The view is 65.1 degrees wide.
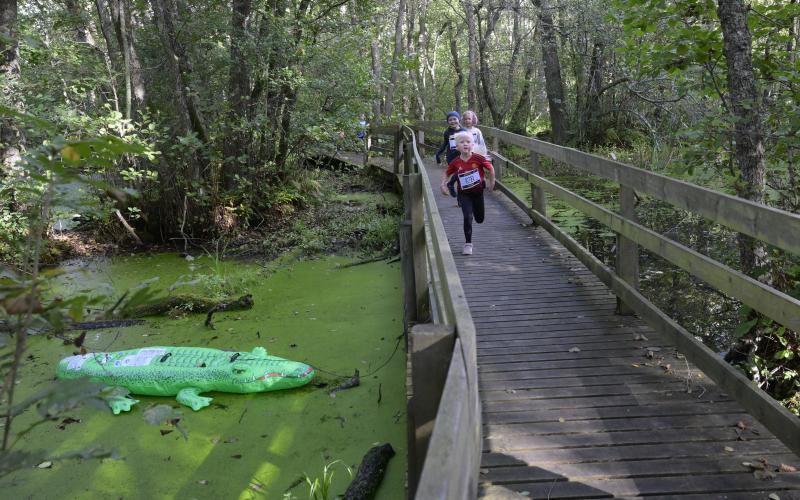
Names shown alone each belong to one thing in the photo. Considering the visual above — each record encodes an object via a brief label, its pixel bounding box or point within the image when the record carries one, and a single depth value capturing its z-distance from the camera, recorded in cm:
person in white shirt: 752
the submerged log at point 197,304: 779
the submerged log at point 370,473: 403
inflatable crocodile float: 550
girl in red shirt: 620
